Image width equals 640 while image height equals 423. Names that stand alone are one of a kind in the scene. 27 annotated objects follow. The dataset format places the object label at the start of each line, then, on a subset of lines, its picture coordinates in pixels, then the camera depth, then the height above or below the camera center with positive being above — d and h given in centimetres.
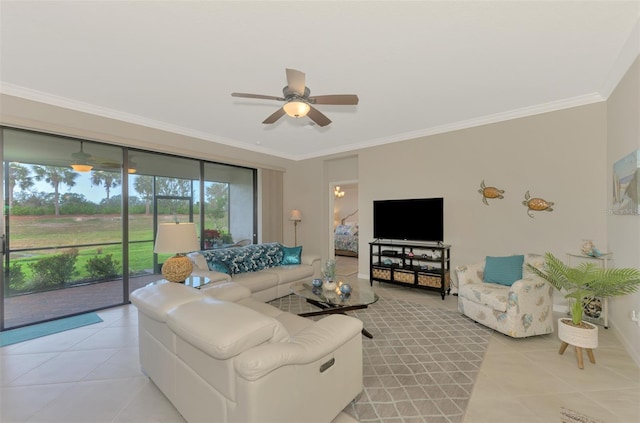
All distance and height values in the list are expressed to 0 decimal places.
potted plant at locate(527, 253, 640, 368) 211 -66
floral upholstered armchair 277 -97
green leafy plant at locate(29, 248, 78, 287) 337 -73
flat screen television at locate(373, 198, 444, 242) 438 -13
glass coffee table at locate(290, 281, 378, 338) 288 -101
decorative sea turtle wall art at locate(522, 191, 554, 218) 362 +10
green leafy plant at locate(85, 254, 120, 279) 379 -79
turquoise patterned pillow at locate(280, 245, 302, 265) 472 -78
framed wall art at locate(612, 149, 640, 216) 228 +25
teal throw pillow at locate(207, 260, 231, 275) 374 -77
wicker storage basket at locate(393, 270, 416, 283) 445 -113
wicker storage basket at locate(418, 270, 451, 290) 420 -113
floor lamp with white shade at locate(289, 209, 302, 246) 621 -15
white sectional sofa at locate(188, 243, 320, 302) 370 -87
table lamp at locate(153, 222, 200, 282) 272 -35
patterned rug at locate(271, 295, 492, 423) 181 -139
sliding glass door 320 -4
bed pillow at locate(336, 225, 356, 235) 857 -59
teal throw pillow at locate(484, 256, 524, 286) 329 -76
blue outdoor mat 287 -137
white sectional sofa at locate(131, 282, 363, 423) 123 -83
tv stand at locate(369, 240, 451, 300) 423 -95
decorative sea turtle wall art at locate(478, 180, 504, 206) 397 +29
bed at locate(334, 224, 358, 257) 823 -92
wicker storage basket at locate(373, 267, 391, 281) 473 -114
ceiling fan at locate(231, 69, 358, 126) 214 +103
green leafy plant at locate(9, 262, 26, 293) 315 -78
